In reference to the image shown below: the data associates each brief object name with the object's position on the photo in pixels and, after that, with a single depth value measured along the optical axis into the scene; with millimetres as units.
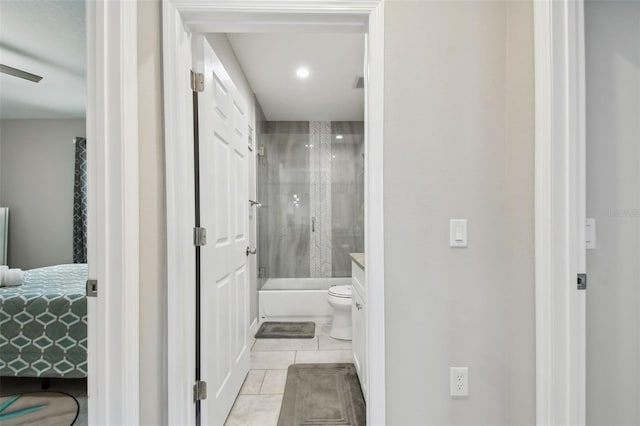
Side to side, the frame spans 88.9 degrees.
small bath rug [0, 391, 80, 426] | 1832
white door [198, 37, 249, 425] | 1497
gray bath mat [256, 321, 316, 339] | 3154
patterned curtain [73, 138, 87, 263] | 4156
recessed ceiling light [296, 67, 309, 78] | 2779
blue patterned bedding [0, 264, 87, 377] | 2053
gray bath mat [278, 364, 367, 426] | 1836
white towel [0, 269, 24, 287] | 2328
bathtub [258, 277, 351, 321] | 3666
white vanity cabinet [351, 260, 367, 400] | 1969
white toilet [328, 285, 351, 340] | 2975
